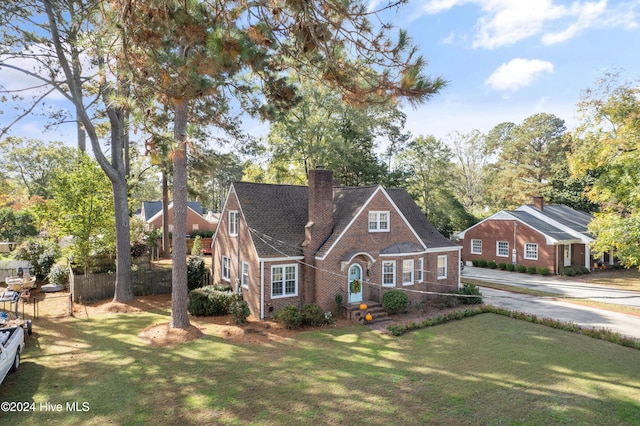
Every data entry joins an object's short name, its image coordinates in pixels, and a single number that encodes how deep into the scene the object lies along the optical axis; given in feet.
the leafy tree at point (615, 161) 70.38
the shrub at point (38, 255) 76.07
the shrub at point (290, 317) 52.65
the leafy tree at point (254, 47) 25.89
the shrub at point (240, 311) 53.78
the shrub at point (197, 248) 102.22
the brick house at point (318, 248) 58.18
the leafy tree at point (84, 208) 66.64
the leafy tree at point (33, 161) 166.09
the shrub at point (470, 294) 68.49
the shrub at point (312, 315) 53.93
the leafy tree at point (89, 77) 34.63
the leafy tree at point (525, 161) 159.02
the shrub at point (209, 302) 58.59
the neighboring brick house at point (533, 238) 102.22
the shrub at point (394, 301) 59.47
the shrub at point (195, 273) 73.20
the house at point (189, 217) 150.30
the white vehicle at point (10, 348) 32.45
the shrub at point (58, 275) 73.20
